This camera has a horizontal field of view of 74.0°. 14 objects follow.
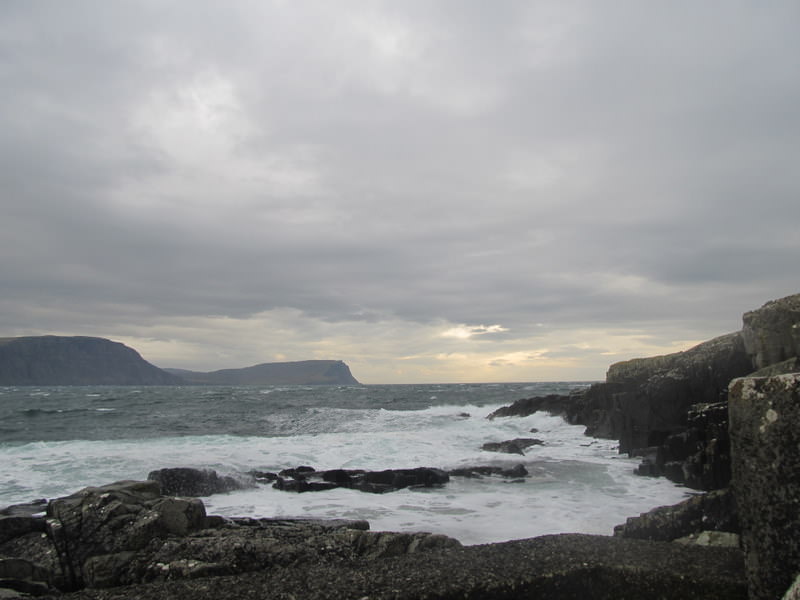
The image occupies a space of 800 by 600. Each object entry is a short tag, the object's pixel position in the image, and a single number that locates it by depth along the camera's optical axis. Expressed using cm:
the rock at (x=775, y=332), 1217
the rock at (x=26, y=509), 1005
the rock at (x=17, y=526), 768
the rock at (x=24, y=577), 588
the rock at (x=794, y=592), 306
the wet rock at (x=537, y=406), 3431
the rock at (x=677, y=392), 1914
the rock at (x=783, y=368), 1025
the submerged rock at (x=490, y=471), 1544
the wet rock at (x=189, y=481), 1304
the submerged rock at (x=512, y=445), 2108
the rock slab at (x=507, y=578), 399
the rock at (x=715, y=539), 564
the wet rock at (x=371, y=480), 1396
